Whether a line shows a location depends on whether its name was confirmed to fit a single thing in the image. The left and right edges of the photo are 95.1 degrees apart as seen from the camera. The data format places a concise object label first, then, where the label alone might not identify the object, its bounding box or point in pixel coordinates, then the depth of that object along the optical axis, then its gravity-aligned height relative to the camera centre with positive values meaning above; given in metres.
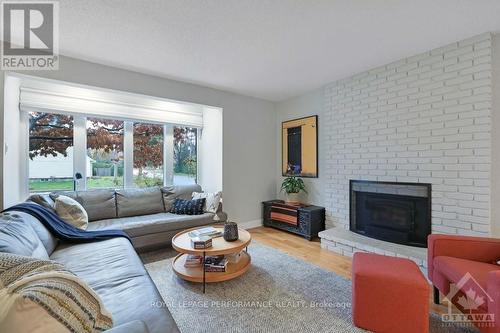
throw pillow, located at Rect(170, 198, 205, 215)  3.41 -0.62
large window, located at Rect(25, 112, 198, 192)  3.10 +0.20
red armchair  1.40 -0.73
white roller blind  2.93 +0.89
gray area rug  1.65 -1.15
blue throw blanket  2.12 -0.61
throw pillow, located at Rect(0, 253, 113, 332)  0.70 -0.46
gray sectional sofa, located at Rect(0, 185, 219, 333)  1.19 -0.73
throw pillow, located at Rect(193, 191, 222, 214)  3.52 -0.55
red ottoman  1.47 -0.89
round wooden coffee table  2.08 -1.01
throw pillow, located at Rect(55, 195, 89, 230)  2.53 -0.52
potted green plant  4.00 -0.36
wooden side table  3.54 -0.90
